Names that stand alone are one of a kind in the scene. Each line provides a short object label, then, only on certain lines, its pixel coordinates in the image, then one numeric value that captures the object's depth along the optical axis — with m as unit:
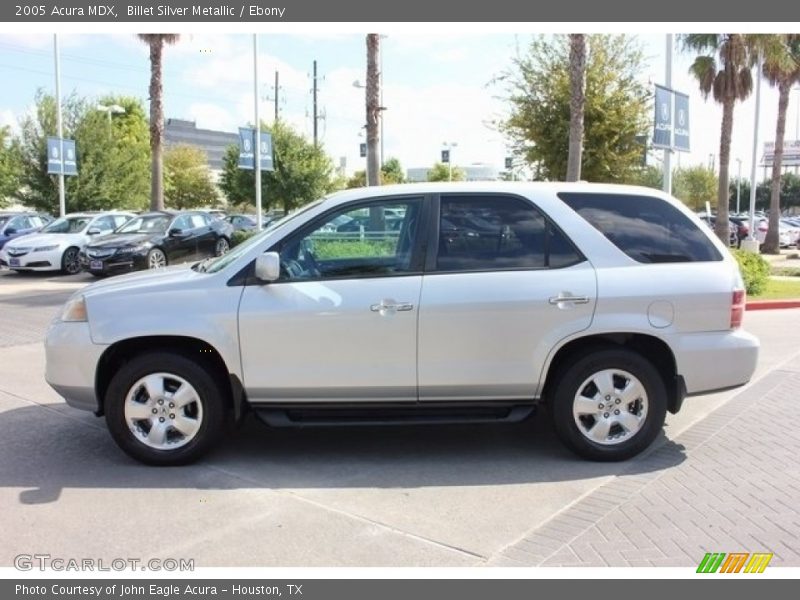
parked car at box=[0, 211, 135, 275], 18.08
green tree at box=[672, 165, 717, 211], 71.94
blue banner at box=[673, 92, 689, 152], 12.92
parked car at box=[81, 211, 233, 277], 16.27
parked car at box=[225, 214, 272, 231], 33.16
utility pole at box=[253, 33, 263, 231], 21.45
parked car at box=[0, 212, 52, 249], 22.14
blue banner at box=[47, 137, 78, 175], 25.36
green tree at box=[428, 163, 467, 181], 65.12
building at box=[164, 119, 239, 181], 135.75
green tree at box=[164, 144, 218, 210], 57.09
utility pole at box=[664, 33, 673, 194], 13.42
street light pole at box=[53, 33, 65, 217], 25.66
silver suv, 4.77
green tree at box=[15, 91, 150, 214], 30.56
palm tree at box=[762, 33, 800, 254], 26.16
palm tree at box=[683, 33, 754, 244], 22.14
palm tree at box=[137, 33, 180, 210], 23.36
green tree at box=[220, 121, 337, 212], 36.06
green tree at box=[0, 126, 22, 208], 31.39
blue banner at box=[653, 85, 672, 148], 12.35
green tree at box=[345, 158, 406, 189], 58.04
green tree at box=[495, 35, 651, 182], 17.84
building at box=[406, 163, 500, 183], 75.82
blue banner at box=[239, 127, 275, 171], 21.71
